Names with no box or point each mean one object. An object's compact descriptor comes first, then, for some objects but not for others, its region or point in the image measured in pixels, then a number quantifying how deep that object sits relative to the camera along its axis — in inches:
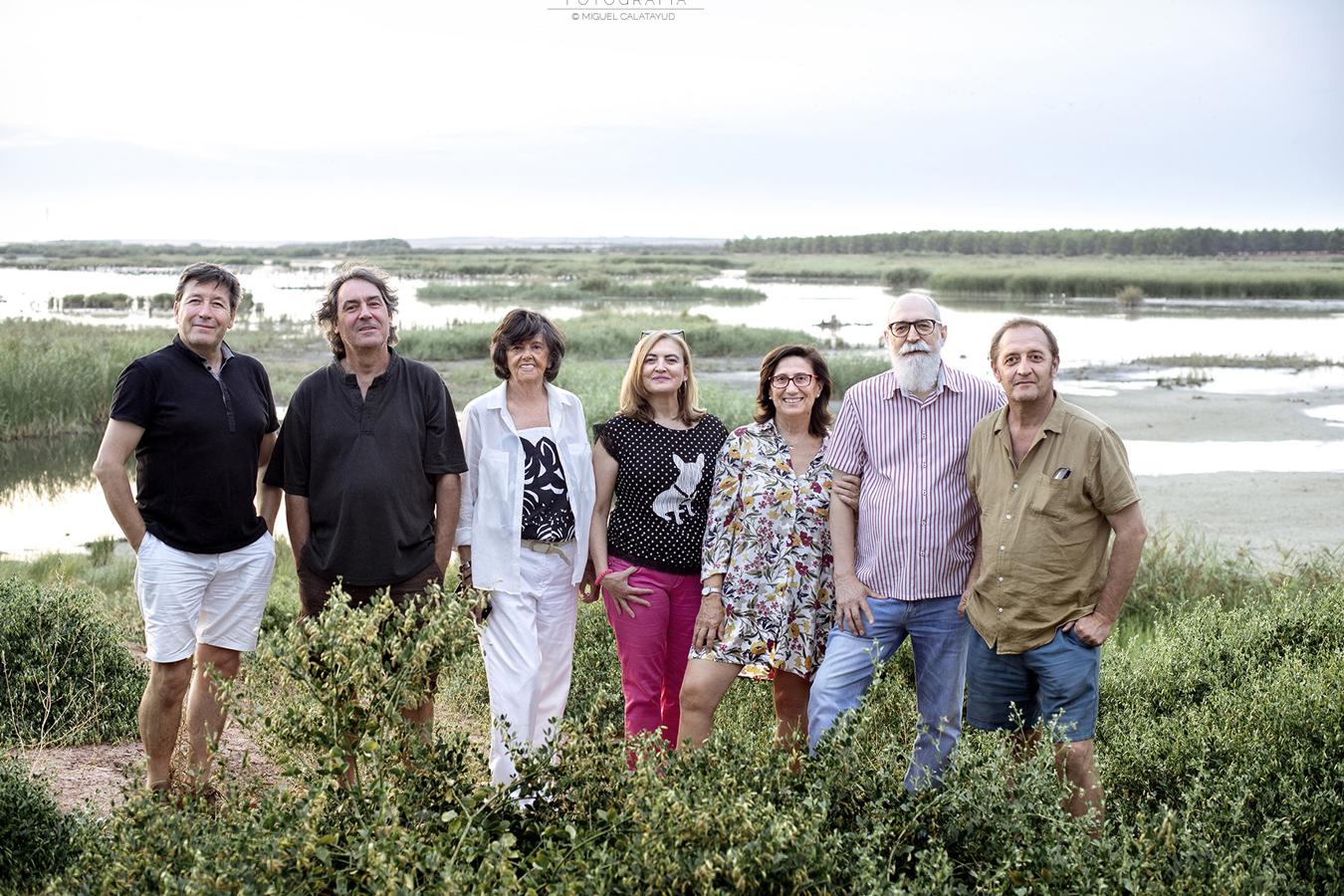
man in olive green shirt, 164.1
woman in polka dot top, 195.5
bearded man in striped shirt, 175.0
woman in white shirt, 191.0
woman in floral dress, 182.9
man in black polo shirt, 183.8
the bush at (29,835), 165.5
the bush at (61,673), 238.7
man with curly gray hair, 185.9
